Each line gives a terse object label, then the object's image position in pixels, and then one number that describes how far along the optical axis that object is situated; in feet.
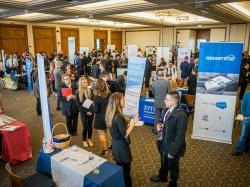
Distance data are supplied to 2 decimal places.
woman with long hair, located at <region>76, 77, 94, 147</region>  14.17
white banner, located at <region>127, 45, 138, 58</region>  39.99
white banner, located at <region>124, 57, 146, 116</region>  19.31
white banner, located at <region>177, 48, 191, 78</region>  38.78
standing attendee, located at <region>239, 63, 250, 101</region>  26.24
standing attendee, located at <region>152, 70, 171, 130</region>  16.14
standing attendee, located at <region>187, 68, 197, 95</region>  20.74
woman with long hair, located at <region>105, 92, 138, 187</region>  9.03
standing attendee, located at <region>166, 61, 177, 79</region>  27.48
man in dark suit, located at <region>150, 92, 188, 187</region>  9.07
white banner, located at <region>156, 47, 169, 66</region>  41.42
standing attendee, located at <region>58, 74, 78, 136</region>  15.57
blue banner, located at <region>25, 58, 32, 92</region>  31.79
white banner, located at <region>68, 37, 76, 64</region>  46.43
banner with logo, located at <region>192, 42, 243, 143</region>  15.02
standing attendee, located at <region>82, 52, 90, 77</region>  42.93
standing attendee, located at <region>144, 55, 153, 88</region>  31.31
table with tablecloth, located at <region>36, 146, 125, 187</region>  7.45
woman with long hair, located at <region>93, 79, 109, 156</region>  12.79
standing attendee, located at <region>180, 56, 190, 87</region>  33.48
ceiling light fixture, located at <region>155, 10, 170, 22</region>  34.91
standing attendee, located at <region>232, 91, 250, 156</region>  13.39
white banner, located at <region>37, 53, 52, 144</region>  9.47
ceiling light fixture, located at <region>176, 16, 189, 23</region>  41.91
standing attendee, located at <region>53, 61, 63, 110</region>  22.40
